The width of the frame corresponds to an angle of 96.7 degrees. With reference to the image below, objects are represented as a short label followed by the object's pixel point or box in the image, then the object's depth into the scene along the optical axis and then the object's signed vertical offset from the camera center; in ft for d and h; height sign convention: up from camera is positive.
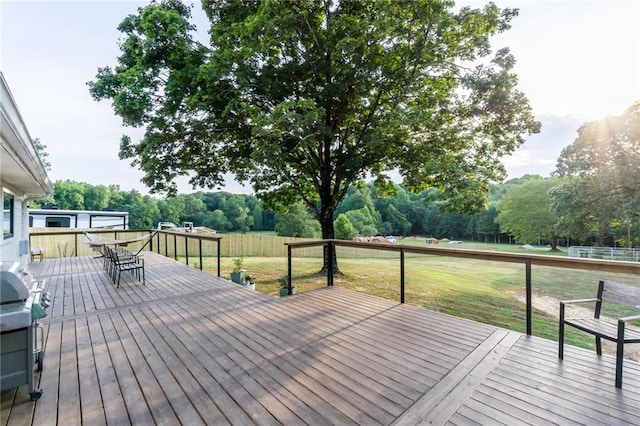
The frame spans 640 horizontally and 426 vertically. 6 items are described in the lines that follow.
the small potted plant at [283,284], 21.02 -6.11
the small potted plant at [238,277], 22.95 -5.02
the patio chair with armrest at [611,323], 6.77 -2.95
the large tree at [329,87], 22.50 +11.39
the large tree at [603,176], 48.65 +7.07
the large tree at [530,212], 97.09 +1.15
